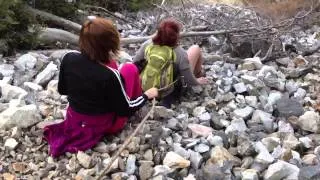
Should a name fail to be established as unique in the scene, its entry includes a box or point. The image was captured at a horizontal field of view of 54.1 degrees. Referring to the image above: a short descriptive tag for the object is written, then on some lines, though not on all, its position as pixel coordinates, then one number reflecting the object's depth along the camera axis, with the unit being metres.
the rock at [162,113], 2.97
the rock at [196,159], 2.50
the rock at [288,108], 3.22
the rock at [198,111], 3.22
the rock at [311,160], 2.55
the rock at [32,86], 3.40
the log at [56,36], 4.79
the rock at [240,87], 3.65
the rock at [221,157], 2.53
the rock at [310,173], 2.33
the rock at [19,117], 2.77
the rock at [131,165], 2.42
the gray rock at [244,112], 3.18
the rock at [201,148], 2.61
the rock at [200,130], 2.85
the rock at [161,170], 2.38
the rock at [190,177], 2.36
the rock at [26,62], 3.91
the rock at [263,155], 2.48
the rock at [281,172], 2.35
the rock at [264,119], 3.05
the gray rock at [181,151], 2.56
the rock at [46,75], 3.55
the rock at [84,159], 2.46
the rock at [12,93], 3.20
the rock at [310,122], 3.01
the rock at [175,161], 2.45
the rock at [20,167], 2.50
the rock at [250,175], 2.35
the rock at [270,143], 2.69
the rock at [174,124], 2.90
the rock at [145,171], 2.39
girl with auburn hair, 2.41
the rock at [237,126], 2.93
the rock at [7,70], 3.69
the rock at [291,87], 3.77
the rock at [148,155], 2.52
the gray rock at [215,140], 2.69
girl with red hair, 3.18
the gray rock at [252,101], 3.42
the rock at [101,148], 2.57
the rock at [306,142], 2.76
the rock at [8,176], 2.43
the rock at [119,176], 2.36
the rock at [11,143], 2.63
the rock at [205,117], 3.11
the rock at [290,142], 2.71
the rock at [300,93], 3.64
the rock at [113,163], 2.41
